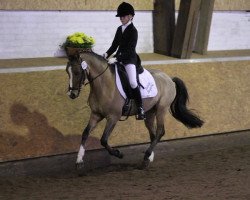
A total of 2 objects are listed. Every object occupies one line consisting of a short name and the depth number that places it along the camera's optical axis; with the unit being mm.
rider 15258
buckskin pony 14337
